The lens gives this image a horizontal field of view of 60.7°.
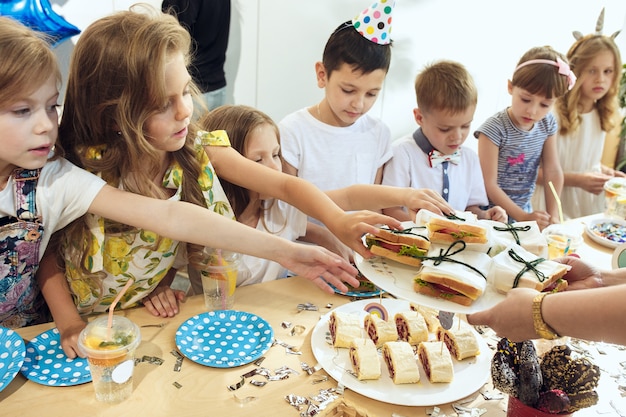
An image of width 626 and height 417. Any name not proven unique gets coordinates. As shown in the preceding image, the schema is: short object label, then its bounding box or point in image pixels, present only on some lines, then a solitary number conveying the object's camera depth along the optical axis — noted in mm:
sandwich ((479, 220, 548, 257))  1365
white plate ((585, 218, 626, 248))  2236
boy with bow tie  2283
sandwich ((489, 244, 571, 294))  1198
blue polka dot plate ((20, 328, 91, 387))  1226
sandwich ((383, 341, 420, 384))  1281
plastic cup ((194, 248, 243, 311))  1555
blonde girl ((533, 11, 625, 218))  3182
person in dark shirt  3172
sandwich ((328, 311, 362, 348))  1396
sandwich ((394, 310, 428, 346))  1440
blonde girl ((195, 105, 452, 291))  1945
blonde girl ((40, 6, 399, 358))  1405
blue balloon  2486
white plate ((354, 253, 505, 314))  1140
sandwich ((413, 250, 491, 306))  1161
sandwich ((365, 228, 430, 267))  1301
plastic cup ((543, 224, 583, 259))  2082
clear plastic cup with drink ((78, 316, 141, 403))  1156
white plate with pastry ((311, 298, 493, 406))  1234
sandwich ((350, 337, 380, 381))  1281
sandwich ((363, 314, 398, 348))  1425
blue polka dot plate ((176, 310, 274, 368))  1349
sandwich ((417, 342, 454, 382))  1289
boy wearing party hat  2146
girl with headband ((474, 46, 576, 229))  2639
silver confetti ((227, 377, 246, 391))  1247
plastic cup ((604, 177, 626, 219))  2516
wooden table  1162
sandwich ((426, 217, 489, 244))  1326
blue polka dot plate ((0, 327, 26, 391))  1200
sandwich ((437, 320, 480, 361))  1380
